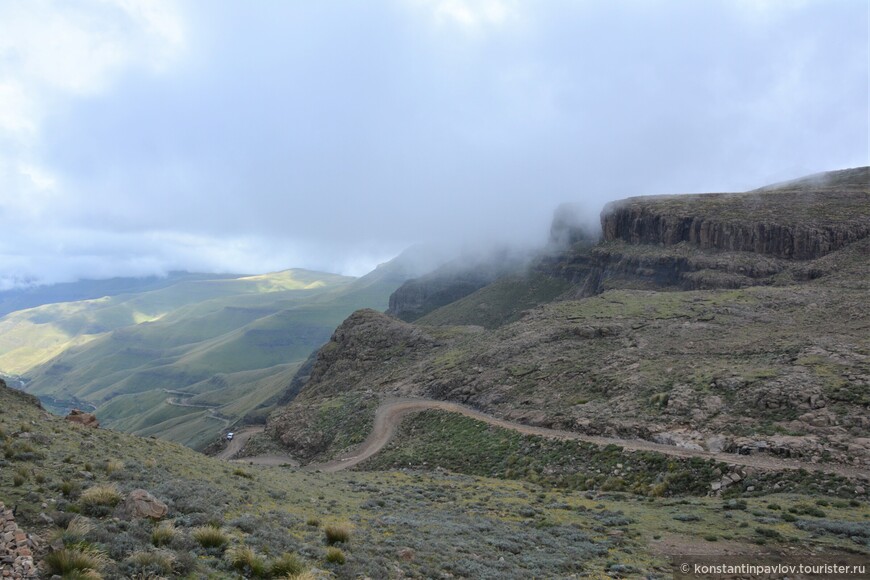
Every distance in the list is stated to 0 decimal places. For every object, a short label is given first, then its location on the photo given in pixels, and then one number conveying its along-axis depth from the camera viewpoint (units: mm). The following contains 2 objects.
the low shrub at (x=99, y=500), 12797
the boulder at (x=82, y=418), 30358
